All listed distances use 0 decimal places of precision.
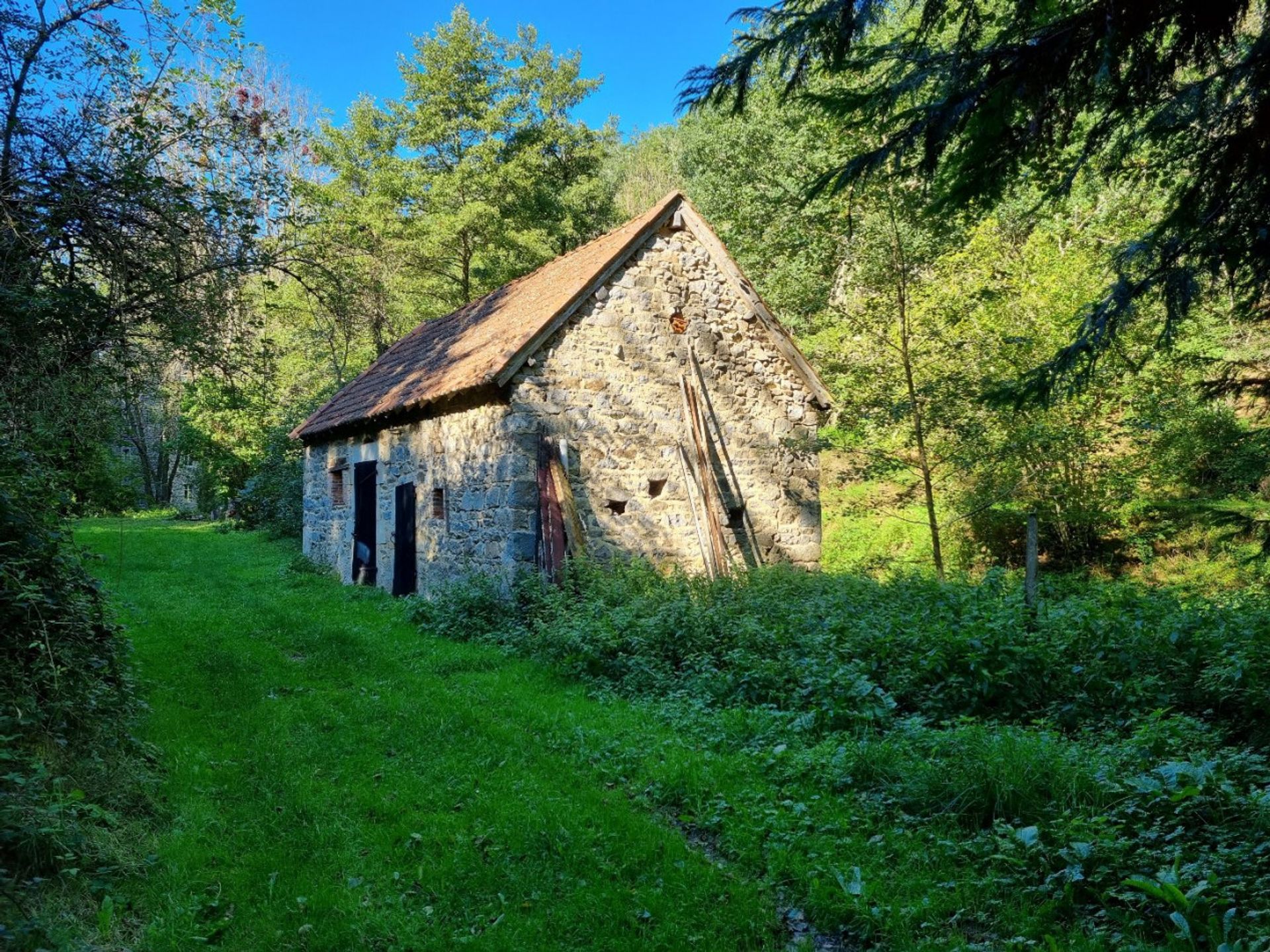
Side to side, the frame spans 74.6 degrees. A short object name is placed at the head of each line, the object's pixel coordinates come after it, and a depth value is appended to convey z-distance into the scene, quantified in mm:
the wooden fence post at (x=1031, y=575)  7066
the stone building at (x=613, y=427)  10516
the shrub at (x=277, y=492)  22047
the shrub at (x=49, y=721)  3537
